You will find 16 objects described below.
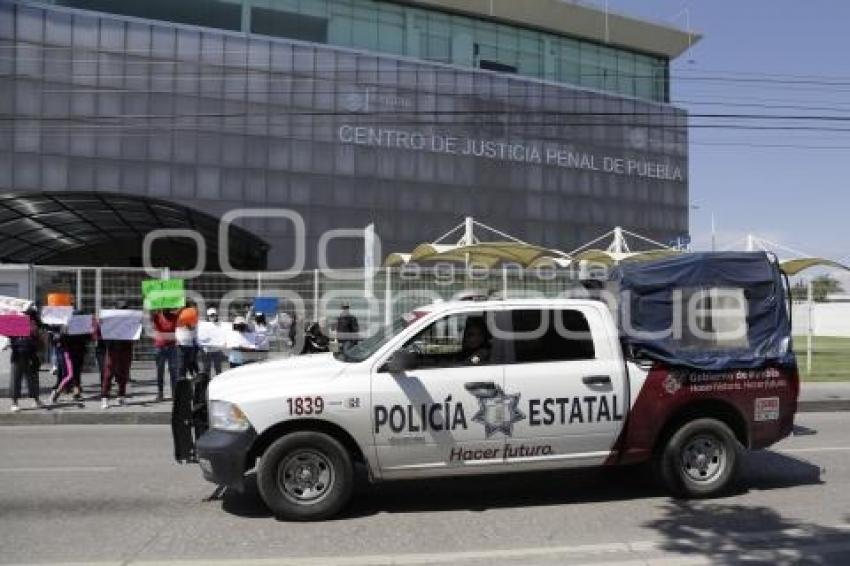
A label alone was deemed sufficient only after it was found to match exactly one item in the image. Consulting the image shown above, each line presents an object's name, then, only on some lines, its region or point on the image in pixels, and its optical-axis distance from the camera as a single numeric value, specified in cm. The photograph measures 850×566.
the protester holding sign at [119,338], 1438
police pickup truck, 709
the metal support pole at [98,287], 1889
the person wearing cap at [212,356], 1570
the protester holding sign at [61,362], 1426
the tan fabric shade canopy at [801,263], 2314
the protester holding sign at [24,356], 1356
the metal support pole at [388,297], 1827
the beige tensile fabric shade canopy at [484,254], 2306
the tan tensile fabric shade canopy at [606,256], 2609
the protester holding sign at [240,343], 1505
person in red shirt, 1473
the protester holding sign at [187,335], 1480
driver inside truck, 751
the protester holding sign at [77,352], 1438
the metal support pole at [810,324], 1986
